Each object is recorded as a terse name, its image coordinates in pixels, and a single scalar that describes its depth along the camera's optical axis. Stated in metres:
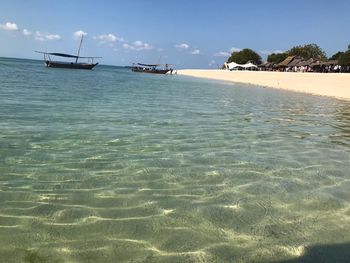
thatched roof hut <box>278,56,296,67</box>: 88.39
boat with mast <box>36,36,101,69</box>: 74.55
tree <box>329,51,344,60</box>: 92.91
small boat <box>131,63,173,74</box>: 98.56
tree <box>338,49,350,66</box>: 64.32
